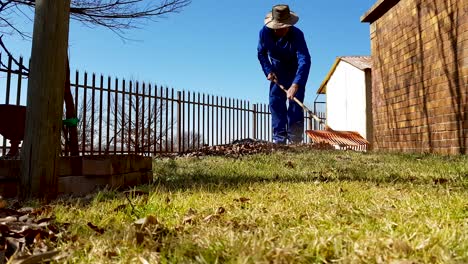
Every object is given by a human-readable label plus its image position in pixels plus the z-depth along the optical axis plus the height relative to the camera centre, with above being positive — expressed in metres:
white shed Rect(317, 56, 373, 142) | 13.38 +2.24
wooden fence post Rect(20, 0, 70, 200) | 2.57 +0.35
